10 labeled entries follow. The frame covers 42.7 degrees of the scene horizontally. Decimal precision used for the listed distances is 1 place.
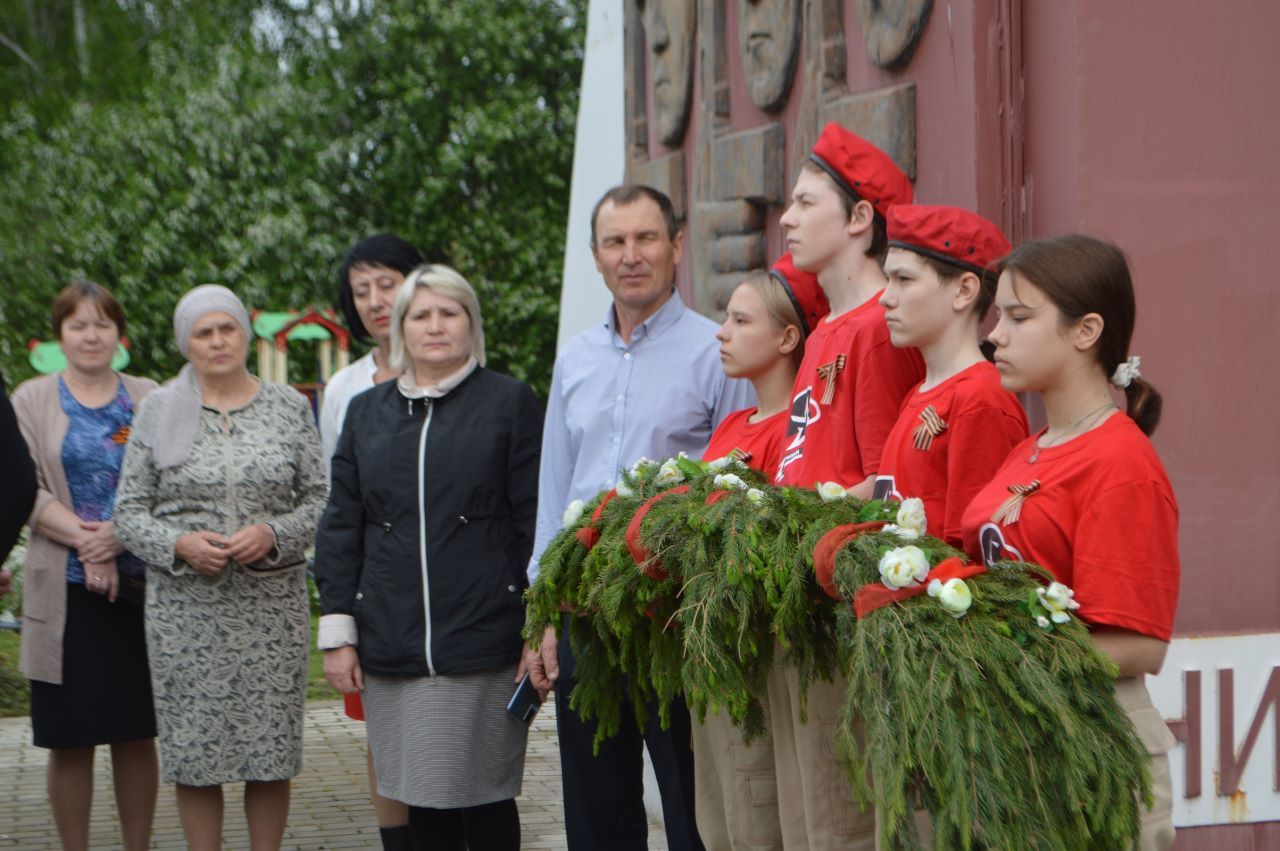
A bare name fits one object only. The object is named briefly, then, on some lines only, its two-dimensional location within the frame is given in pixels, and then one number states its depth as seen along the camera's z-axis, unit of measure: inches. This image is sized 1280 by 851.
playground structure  693.9
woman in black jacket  178.4
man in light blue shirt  168.6
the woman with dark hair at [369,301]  229.8
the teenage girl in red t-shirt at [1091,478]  106.5
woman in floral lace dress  193.9
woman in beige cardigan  209.3
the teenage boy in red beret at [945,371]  123.0
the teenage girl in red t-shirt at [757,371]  147.5
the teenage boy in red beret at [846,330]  136.7
